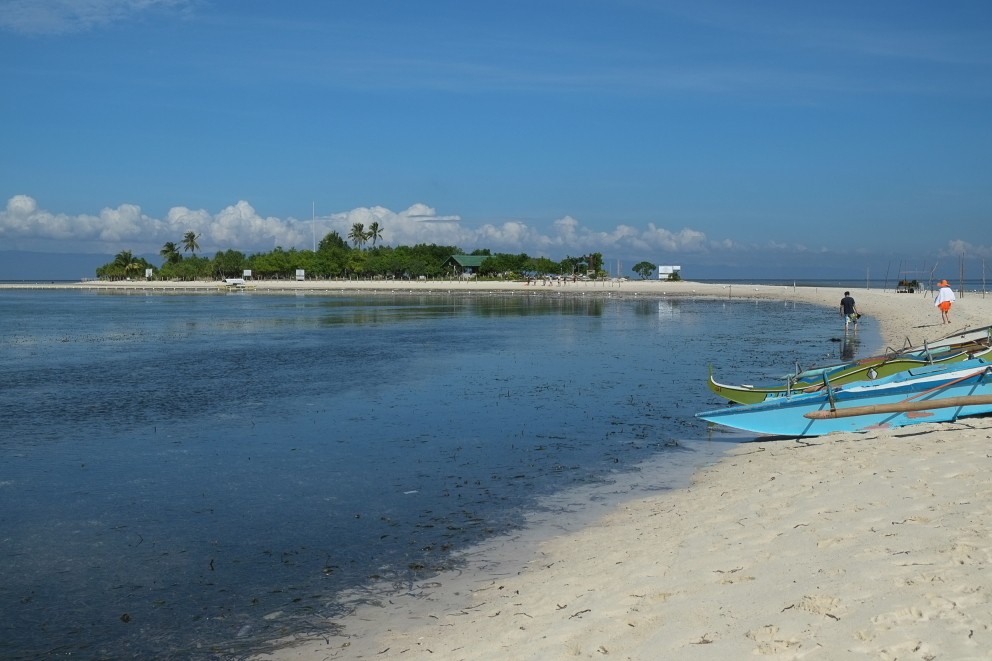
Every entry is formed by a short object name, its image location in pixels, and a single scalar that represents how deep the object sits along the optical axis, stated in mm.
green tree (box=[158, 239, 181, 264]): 198625
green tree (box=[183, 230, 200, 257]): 197875
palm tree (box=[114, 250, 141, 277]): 196375
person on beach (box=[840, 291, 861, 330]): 37562
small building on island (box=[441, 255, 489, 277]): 157125
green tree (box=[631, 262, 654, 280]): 163000
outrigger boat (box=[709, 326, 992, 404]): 15688
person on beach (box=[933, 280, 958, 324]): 35344
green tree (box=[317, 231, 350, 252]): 180250
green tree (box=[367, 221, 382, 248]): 180125
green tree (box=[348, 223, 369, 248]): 180125
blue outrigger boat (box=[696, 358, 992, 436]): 13055
